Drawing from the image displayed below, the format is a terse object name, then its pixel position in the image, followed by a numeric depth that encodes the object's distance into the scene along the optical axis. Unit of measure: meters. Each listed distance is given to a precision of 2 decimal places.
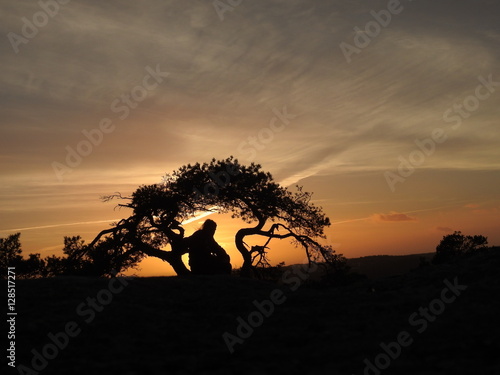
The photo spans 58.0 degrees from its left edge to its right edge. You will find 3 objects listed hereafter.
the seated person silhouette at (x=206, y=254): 26.81
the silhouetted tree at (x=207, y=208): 29.59
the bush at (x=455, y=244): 35.54
